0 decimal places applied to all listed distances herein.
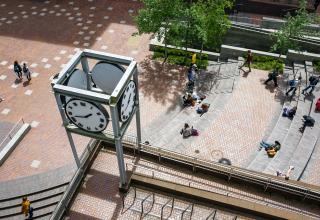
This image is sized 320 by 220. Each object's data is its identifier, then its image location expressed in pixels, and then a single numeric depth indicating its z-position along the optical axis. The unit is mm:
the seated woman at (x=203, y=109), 21906
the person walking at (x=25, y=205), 15922
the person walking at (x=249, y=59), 24458
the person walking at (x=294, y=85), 22281
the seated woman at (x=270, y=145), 18594
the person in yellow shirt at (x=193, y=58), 24880
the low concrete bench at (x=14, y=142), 19219
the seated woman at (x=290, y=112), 20750
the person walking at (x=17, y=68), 24188
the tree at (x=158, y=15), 23203
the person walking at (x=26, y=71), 24094
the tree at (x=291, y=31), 23180
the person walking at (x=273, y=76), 23208
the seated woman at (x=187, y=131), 19938
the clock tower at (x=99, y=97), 11273
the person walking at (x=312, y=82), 21922
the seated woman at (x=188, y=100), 22531
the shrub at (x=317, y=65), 24462
